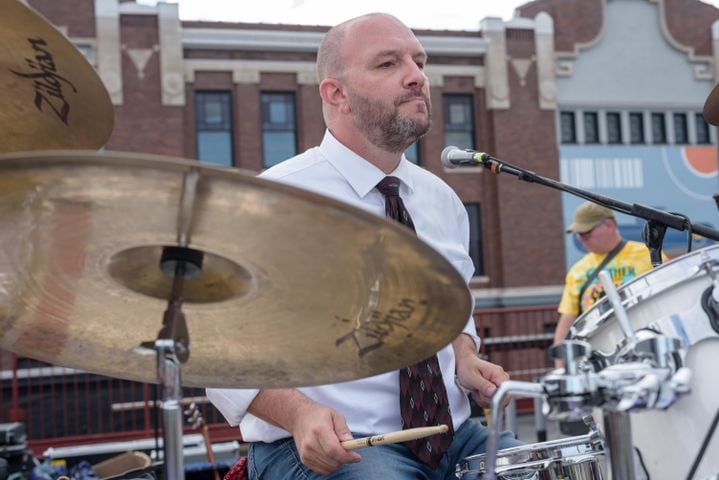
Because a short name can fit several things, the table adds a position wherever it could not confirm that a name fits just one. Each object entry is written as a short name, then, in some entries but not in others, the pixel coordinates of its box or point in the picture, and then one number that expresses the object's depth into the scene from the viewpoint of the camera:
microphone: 2.62
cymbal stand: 1.41
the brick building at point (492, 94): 17.77
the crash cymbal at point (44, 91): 1.85
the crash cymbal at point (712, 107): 2.41
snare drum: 1.81
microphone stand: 2.45
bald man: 1.97
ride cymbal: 1.11
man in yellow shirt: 5.40
